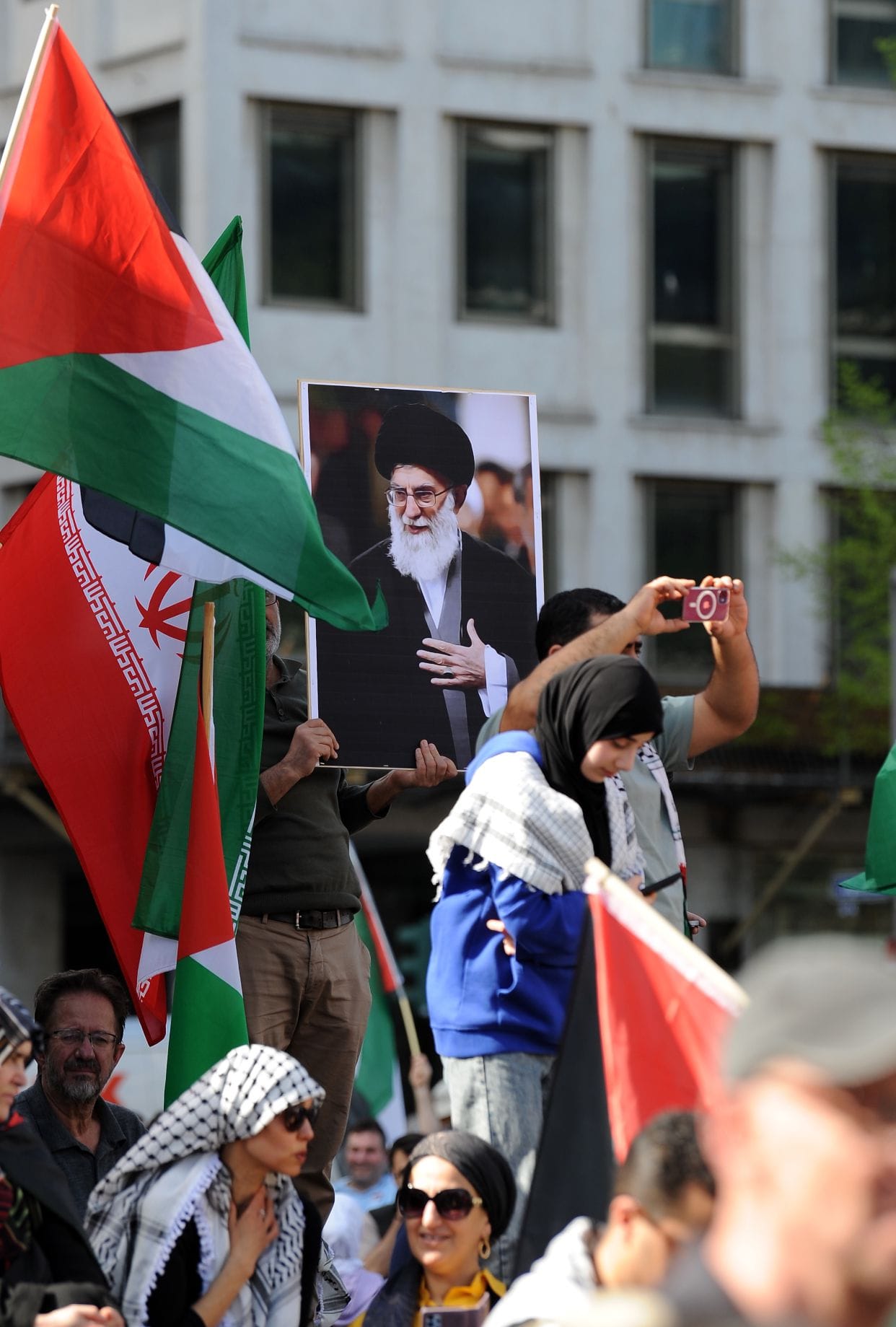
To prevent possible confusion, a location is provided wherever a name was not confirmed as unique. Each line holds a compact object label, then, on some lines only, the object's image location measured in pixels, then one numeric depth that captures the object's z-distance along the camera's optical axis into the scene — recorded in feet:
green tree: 158.61
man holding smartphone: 39.32
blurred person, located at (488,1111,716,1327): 28.30
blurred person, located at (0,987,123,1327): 32.76
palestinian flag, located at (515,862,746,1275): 32.83
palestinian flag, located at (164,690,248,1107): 43.57
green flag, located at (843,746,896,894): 52.75
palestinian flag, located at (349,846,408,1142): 87.76
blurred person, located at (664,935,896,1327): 17.28
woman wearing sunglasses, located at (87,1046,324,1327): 34.55
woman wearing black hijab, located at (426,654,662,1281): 36.99
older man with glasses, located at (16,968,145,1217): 43.47
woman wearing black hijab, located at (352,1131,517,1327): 37.88
